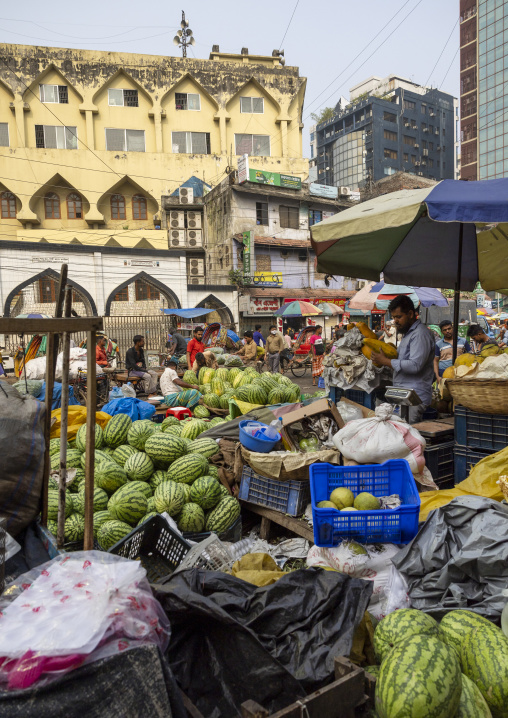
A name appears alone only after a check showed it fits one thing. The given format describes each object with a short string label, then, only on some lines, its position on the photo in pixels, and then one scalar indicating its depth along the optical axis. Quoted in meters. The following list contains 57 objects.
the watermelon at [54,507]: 3.62
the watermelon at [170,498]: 3.76
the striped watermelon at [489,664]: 1.85
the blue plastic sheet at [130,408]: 6.14
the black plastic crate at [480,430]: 3.46
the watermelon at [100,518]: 3.67
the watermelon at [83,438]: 4.52
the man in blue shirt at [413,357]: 4.34
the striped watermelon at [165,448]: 4.41
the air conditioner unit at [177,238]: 33.19
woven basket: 3.33
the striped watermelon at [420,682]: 1.60
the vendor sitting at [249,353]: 13.48
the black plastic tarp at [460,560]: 2.38
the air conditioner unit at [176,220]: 33.22
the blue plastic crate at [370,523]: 2.62
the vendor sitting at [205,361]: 9.41
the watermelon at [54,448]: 4.66
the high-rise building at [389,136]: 63.81
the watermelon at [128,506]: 3.76
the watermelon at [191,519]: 3.80
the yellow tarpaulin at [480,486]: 3.07
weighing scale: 3.78
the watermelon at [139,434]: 4.69
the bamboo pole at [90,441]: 2.08
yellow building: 33.31
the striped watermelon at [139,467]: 4.23
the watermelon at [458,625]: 2.06
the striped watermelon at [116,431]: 4.87
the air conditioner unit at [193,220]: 33.81
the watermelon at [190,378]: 8.96
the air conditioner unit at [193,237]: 33.66
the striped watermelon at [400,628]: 1.97
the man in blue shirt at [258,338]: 16.68
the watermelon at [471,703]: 1.71
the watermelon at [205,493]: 3.97
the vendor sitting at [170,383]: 8.45
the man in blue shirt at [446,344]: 9.58
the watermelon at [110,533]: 3.52
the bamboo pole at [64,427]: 2.29
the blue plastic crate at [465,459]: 3.62
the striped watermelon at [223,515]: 3.88
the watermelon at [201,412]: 6.88
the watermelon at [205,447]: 4.61
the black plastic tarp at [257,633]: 1.73
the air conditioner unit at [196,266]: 34.62
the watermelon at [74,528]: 3.55
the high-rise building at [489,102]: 46.68
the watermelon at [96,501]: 3.72
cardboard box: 3.96
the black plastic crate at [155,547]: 3.00
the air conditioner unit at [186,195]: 33.16
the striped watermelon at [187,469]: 4.15
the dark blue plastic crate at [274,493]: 3.69
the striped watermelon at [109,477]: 4.06
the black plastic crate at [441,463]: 3.75
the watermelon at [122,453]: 4.53
